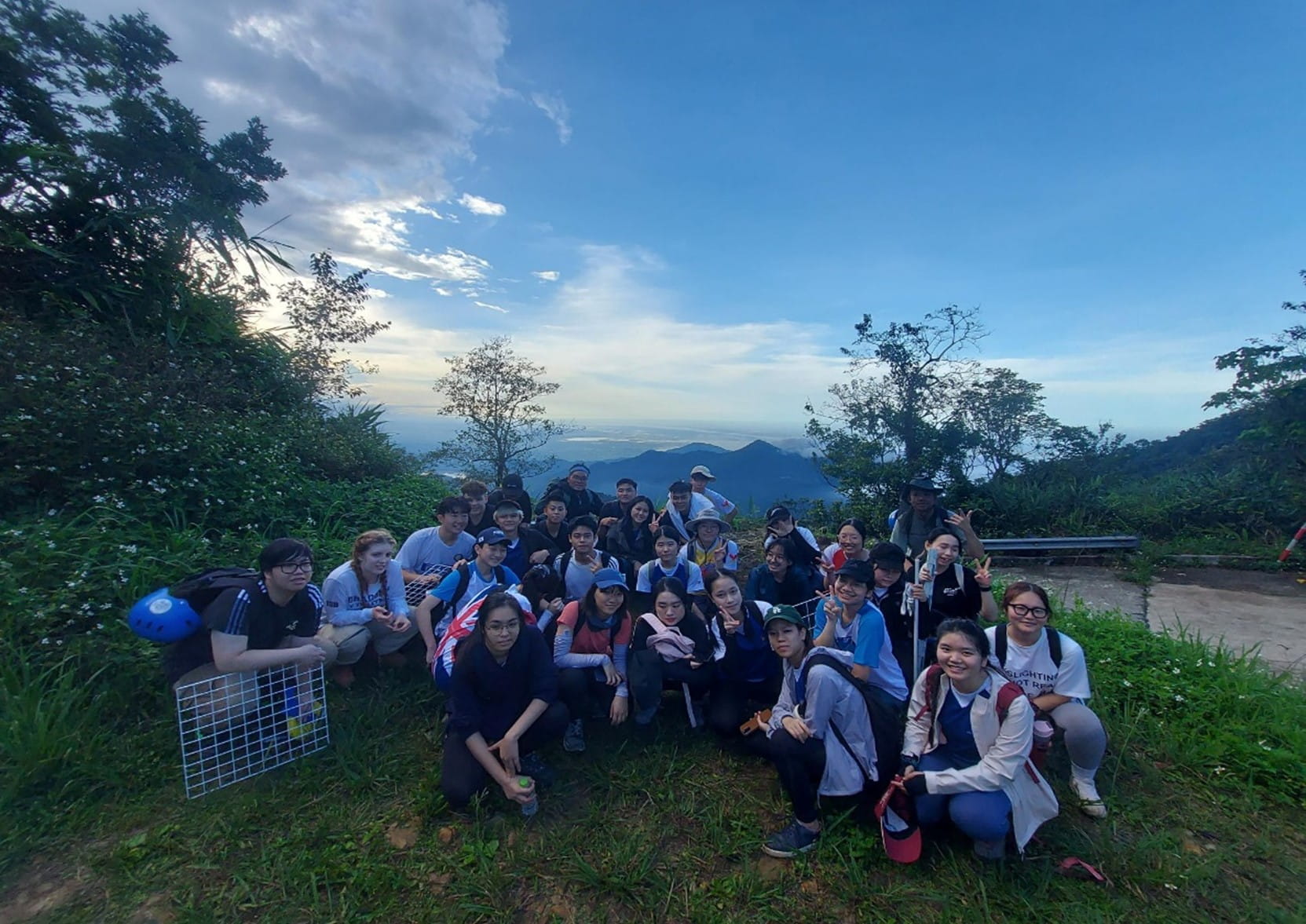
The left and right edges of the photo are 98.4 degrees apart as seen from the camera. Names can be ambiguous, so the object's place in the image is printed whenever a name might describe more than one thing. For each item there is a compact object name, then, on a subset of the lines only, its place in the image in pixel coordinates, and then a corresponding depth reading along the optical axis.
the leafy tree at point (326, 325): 9.95
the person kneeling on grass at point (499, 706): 3.20
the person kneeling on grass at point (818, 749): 2.99
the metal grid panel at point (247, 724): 3.22
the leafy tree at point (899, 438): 9.75
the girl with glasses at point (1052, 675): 3.21
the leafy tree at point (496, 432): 10.73
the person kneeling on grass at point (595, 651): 3.81
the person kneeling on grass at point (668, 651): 3.76
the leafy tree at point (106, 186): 6.51
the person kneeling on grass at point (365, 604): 3.99
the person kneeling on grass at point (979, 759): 2.70
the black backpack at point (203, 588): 3.26
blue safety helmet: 3.08
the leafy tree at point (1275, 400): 8.22
